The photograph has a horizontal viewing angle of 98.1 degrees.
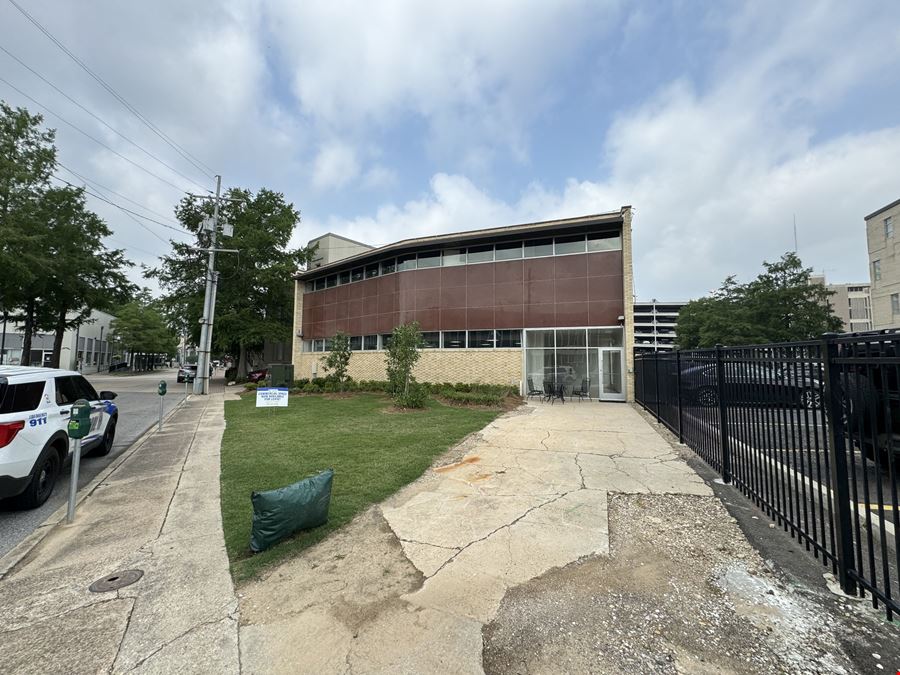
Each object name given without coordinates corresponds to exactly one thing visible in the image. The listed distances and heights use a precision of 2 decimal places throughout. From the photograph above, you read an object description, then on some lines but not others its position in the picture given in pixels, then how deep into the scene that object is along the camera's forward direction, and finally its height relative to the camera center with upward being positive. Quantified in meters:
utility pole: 21.61 +2.33
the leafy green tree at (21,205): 20.49 +8.86
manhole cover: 3.13 -1.80
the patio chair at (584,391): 16.84 -0.95
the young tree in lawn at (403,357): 14.48 +0.34
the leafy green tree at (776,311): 32.44 +5.24
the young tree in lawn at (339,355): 18.50 +0.49
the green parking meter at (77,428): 4.30 -0.74
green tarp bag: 3.45 -1.33
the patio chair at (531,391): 17.04 -1.00
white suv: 4.42 -0.85
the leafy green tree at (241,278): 32.31 +7.23
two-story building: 16.92 +3.13
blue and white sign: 11.89 -1.00
